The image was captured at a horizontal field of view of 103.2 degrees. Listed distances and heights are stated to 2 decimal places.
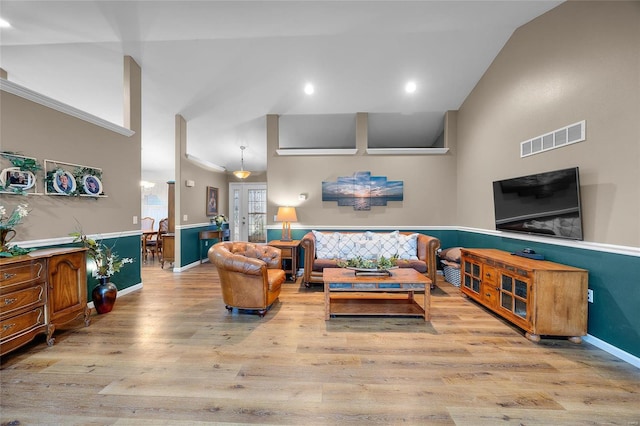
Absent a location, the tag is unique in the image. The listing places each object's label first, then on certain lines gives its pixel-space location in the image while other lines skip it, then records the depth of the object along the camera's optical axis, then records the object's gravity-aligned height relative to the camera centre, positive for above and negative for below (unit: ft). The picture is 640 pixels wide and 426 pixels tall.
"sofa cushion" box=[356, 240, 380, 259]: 15.15 -2.19
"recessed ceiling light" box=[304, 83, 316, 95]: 15.10 +7.54
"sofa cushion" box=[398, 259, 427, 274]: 13.61 -2.83
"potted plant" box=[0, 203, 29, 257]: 7.52 -0.41
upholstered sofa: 13.78 -2.13
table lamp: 16.15 -0.12
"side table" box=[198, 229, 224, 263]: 19.54 -1.72
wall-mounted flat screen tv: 8.65 +0.31
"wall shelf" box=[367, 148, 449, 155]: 17.29 +4.22
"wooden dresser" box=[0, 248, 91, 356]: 6.98 -2.46
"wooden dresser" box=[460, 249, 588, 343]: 8.14 -2.88
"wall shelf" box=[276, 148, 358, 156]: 17.48 +4.24
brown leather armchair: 10.02 -2.77
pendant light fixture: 20.68 +3.40
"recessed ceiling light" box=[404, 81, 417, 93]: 15.03 +7.58
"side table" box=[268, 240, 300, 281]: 15.25 -2.57
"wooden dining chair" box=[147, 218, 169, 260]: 21.65 -2.37
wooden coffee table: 9.69 -2.98
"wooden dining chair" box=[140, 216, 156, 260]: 26.16 -0.95
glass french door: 26.43 +0.25
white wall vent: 8.79 +2.81
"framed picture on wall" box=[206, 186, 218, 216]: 22.12 +1.14
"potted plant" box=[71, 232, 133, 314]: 10.28 -2.50
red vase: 10.35 -3.39
